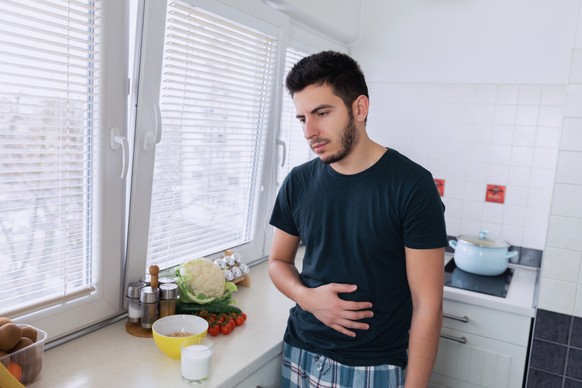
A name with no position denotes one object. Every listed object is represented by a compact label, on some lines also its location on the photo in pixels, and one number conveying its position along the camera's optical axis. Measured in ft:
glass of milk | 4.02
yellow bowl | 4.36
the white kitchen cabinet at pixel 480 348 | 6.49
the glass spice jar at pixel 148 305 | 4.80
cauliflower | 5.25
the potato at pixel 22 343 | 3.58
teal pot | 7.38
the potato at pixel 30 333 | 3.75
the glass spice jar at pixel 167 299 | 4.94
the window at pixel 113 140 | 3.95
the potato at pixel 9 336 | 3.49
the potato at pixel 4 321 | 3.62
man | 4.20
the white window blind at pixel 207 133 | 5.35
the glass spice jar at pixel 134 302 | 4.85
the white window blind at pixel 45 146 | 3.82
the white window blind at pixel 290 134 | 7.68
